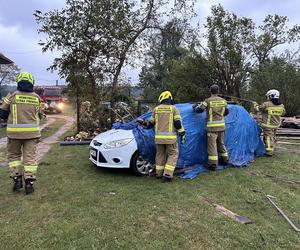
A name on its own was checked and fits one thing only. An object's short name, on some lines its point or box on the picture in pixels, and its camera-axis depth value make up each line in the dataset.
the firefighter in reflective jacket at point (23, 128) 3.78
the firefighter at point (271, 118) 6.19
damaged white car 4.60
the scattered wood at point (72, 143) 7.75
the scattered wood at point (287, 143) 7.85
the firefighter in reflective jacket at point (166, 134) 4.45
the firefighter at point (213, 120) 5.06
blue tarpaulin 4.77
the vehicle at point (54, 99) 18.89
